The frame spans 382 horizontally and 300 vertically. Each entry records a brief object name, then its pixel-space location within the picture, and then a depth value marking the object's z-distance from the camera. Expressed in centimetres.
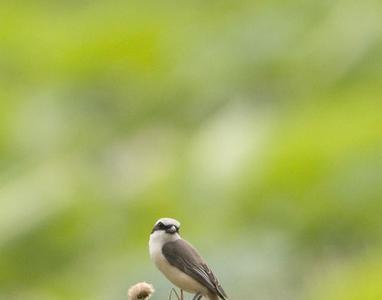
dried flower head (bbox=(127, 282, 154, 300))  550
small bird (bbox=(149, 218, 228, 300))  679
